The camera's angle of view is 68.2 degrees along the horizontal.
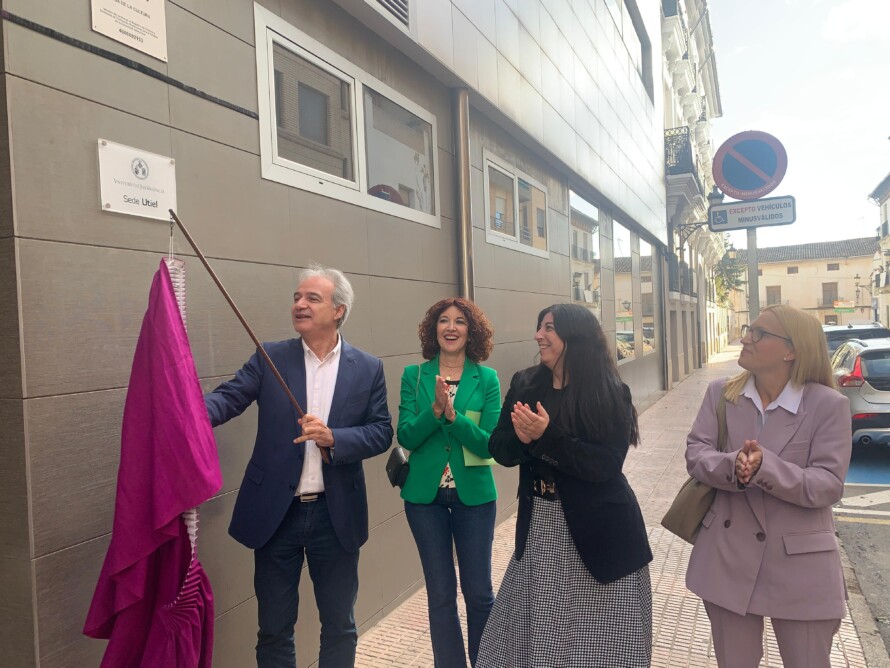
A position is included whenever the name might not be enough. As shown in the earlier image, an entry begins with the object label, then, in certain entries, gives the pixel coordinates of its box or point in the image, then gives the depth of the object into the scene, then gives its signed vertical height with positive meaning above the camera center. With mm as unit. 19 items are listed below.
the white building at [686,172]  19391 +4177
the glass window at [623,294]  12516 +368
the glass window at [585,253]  9406 +913
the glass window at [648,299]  15910 +302
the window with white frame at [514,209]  6285 +1133
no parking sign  5941 +1317
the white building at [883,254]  46969 +3776
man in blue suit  2633 -613
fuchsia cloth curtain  2021 -590
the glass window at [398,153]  4406 +1190
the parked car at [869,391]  8281 -1107
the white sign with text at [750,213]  5844 +858
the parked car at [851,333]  12994 -573
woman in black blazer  2576 -860
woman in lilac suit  2400 -725
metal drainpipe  5453 +1012
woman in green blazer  3066 -834
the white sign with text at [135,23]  2469 +1192
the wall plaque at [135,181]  2443 +572
